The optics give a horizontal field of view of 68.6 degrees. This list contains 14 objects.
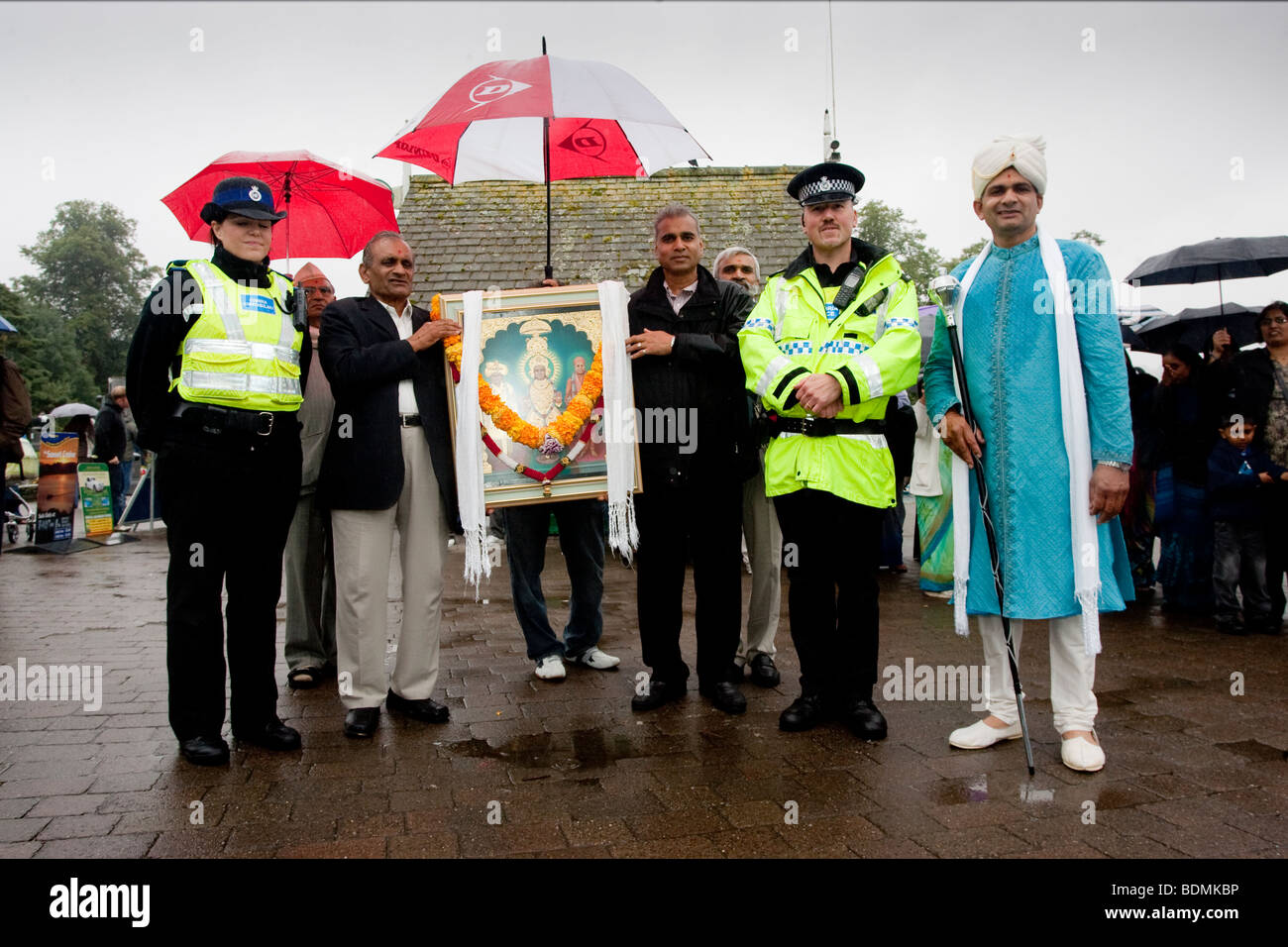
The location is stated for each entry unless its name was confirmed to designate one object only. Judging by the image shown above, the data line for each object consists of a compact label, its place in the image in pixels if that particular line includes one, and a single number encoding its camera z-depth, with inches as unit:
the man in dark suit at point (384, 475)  179.5
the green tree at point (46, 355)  1555.1
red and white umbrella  184.2
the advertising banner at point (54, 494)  506.0
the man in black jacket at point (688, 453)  188.1
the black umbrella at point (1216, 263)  309.6
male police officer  165.8
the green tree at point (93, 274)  2657.5
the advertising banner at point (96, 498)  539.8
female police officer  162.2
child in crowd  267.3
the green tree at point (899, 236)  2610.7
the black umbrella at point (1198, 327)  359.6
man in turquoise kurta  155.6
